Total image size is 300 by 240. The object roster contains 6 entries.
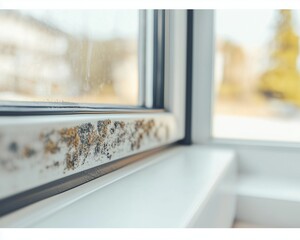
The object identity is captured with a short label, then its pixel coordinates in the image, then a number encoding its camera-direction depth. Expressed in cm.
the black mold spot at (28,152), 30
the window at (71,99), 31
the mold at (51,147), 33
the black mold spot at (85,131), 40
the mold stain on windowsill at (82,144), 31
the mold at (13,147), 28
